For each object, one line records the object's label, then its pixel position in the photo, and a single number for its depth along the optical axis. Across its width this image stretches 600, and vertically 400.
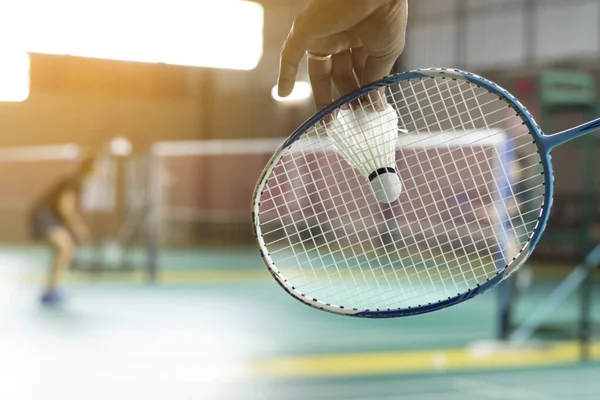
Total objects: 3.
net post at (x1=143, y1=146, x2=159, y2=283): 9.45
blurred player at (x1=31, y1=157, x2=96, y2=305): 7.62
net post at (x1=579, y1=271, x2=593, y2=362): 5.34
